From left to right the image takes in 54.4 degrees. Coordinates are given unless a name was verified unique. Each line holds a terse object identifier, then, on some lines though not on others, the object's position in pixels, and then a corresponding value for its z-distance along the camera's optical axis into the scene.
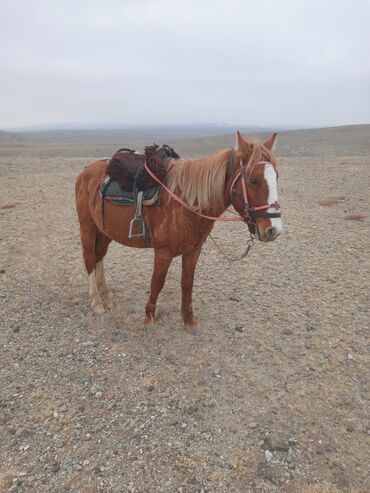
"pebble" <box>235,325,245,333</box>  5.09
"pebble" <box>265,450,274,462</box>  3.19
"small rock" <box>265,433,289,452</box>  3.29
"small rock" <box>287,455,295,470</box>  3.12
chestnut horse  3.52
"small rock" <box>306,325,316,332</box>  5.08
